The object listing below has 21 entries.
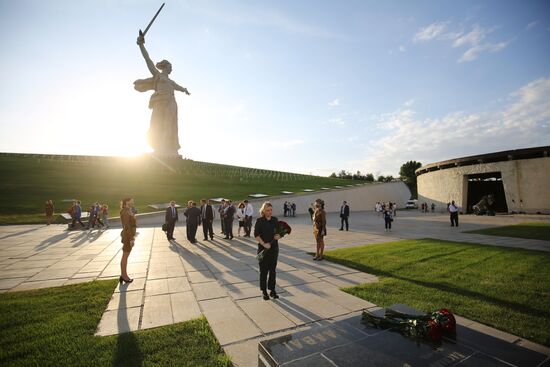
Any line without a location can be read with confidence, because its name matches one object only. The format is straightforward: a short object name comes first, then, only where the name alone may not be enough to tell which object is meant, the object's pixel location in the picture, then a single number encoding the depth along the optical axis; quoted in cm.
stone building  2673
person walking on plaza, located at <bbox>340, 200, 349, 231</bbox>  1727
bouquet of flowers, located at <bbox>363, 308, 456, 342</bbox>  289
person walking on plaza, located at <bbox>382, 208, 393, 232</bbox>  1691
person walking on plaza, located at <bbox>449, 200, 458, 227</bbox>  1821
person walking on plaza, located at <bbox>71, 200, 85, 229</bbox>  1766
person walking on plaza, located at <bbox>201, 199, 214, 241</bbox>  1331
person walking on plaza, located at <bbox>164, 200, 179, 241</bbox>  1326
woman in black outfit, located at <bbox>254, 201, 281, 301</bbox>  561
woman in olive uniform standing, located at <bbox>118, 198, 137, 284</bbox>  656
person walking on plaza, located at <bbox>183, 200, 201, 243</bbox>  1259
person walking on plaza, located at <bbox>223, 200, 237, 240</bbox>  1371
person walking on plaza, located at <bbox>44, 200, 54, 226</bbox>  1925
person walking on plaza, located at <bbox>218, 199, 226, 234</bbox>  1445
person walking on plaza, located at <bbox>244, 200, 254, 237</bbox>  1464
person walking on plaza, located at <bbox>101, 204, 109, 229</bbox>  1911
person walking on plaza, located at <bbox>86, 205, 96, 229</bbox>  1820
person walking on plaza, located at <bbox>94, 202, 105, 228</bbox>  1847
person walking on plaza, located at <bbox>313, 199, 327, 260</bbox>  891
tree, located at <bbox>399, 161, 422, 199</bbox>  8504
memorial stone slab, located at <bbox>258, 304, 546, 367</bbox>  249
